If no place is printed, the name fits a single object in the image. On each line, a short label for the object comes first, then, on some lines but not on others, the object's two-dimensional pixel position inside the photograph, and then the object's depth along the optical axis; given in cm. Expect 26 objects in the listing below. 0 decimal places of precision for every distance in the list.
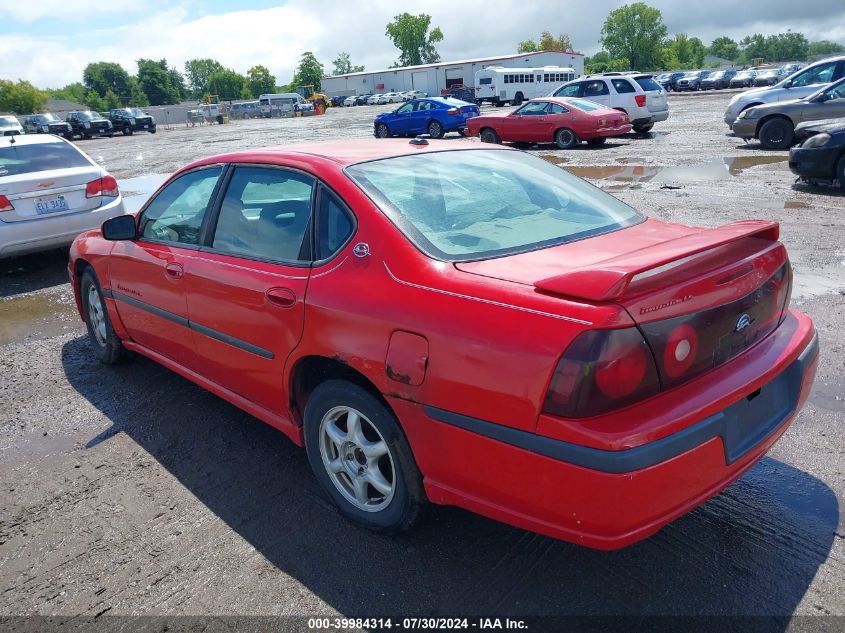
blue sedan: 2259
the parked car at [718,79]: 5409
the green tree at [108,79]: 13050
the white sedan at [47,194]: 704
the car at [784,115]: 1307
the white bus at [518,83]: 4969
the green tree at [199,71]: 15375
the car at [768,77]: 4826
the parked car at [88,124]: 4433
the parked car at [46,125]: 4328
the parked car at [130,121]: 4688
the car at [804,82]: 1474
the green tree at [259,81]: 13812
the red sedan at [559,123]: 1675
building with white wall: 6869
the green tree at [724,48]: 16984
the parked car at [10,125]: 3378
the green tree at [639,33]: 11562
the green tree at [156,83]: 12506
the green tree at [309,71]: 12494
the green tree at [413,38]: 14062
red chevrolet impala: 201
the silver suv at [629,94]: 1898
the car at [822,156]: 922
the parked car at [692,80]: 5541
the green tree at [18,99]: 8525
